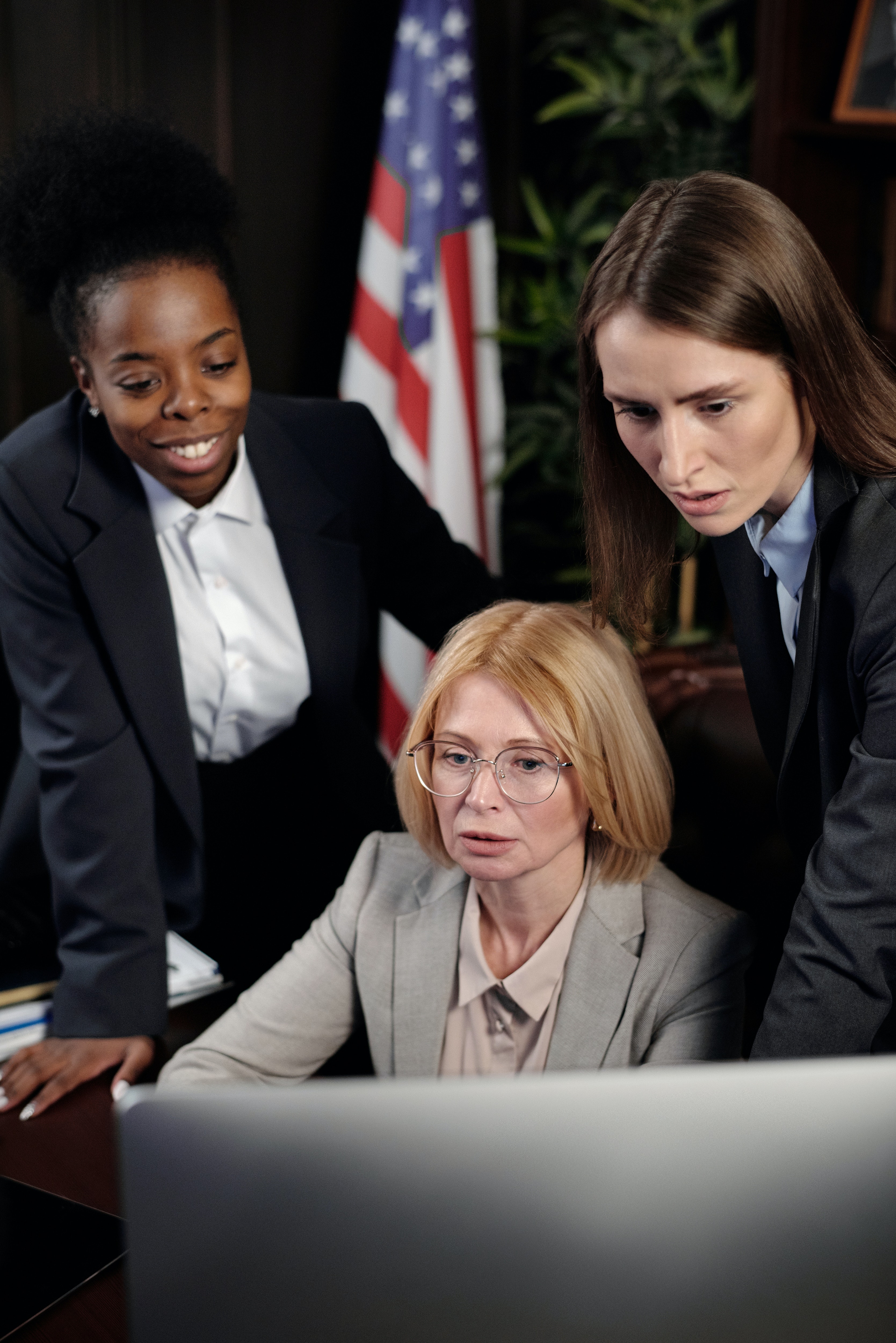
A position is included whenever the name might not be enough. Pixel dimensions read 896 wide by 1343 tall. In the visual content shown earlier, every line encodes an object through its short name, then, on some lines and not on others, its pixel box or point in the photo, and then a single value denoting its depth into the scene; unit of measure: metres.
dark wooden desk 2.36
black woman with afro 2.67
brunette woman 2.36
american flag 4.36
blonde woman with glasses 2.59
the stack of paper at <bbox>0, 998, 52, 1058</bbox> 2.70
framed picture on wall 3.91
